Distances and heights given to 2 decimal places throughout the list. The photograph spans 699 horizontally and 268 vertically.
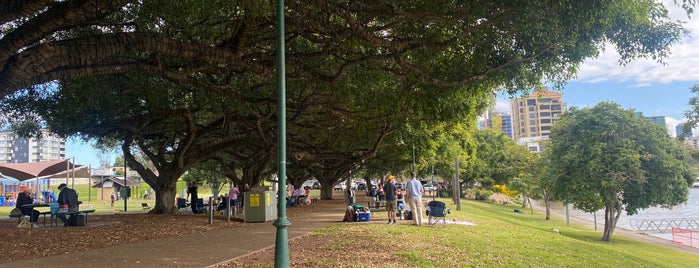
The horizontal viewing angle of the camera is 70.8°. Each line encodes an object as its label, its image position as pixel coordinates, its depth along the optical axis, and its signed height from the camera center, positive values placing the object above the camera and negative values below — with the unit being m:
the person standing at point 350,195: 23.55 -0.83
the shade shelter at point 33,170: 34.06 +1.04
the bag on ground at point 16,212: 16.77 -0.92
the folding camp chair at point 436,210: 15.00 -1.02
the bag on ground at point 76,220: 15.33 -1.12
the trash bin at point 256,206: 16.25 -0.84
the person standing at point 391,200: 15.69 -0.72
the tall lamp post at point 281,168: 6.25 +0.15
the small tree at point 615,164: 25.91 +0.45
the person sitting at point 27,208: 15.38 -0.73
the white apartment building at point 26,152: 191.50 +13.21
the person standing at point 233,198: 20.11 -0.73
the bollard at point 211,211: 15.36 -0.95
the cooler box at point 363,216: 16.39 -1.27
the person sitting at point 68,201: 15.50 -0.54
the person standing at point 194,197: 22.34 -0.71
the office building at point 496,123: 72.96 +7.95
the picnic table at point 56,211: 14.55 -0.81
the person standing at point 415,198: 15.19 -0.65
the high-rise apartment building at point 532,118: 139.62 +16.88
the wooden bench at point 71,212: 14.48 -0.84
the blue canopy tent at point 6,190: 42.91 -0.56
